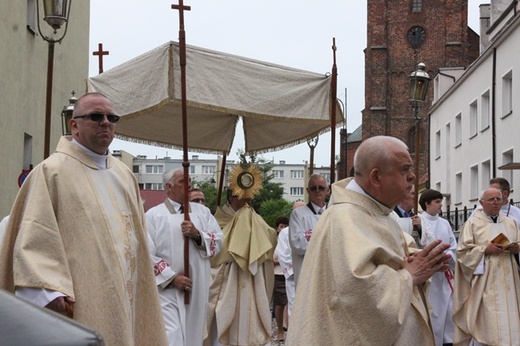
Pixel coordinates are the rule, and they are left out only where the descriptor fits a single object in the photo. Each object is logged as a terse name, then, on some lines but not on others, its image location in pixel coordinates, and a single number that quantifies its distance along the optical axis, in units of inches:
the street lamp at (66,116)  457.6
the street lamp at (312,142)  411.3
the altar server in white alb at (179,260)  326.3
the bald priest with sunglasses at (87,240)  179.5
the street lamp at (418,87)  456.8
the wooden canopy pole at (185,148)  321.7
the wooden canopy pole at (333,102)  354.6
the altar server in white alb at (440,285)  443.8
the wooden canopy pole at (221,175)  430.9
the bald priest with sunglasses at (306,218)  383.9
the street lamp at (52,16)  321.1
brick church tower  2314.2
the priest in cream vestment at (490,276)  400.5
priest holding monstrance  406.6
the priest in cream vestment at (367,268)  154.3
